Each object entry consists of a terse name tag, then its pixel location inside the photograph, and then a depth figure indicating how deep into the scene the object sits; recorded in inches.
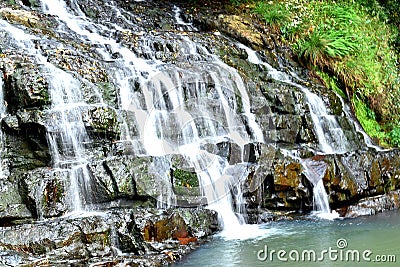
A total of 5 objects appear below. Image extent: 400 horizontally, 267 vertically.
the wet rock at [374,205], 311.6
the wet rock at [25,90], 289.4
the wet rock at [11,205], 244.4
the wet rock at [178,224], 245.7
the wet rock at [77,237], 217.9
